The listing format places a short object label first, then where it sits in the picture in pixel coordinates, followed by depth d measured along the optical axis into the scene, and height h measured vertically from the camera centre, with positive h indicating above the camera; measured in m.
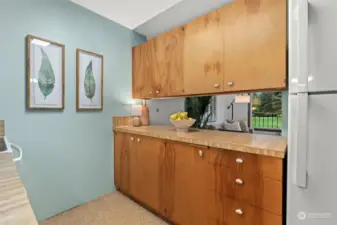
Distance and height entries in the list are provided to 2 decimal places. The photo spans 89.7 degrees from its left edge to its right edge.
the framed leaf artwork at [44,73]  1.64 +0.38
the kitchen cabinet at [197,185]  1.10 -0.61
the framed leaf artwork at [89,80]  2.01 +0.38
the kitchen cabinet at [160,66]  1.96 +0.58
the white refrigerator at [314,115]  0.76 -0.02
